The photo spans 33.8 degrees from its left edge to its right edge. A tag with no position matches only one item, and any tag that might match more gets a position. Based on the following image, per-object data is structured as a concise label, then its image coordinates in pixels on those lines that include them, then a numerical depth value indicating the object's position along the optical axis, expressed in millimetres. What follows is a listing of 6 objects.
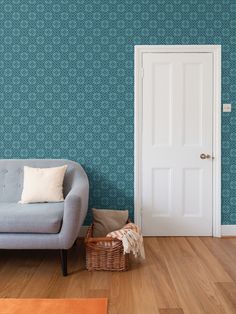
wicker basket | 3281
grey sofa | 3172
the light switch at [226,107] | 4320
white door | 4332
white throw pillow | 3705
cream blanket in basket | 3272
